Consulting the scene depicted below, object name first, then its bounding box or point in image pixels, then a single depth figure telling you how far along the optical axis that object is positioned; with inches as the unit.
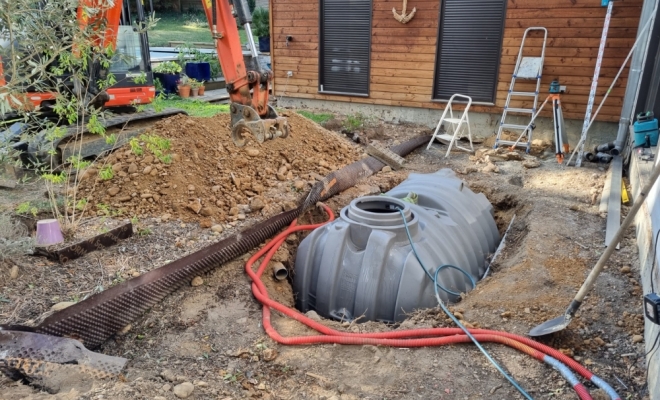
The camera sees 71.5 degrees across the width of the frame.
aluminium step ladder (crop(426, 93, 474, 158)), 315.3
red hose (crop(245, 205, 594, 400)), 105.8
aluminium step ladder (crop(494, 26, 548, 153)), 308.3
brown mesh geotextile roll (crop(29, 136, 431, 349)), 114.5
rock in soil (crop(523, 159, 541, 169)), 276.5
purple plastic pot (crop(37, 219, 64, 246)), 147.6
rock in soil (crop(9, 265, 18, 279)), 131.8
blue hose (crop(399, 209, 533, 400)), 98.8
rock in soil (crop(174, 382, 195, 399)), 95.2
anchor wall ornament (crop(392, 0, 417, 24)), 346.9
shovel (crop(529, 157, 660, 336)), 93.0
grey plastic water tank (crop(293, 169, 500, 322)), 143.8
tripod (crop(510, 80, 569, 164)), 284.7
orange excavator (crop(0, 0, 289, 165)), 158.1
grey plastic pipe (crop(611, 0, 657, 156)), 258.2
